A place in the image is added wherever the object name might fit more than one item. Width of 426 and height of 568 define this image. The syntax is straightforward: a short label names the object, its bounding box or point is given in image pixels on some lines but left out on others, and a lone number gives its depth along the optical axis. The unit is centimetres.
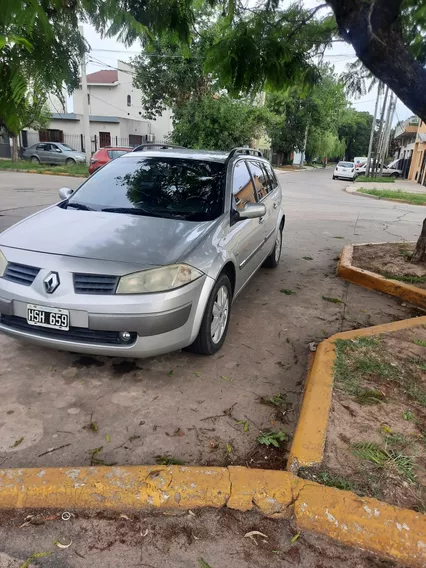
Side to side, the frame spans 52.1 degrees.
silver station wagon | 294
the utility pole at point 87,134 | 2192
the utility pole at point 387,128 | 3114
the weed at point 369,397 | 295
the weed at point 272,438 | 265
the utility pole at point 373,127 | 3219
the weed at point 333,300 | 512
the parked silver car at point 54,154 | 2578
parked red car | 1666
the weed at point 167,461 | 248
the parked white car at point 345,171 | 3350
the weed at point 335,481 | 224
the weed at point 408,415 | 284
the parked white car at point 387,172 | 4053
